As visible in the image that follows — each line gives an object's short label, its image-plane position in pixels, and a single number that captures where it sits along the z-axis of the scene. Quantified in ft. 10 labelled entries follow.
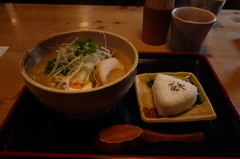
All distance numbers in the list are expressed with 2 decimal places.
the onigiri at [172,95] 0.86
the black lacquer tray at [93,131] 0.71
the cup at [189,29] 1.23
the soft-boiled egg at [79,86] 0.79
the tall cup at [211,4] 1.54
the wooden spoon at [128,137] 0.70
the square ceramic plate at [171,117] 0.82
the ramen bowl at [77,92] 0.61
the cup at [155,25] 1.36
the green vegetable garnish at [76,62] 0.83
